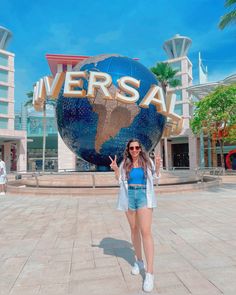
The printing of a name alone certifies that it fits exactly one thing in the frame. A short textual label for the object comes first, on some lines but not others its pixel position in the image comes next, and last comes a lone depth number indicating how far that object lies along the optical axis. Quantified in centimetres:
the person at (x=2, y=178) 1156
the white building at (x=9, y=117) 4007
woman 311
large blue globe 1177
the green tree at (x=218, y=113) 2561
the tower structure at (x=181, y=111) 4575
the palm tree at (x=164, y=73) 3662
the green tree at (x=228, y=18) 1234
